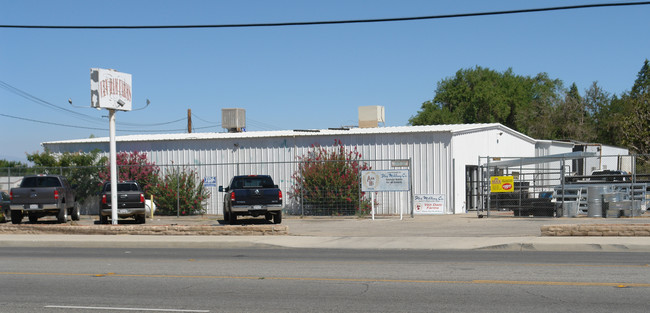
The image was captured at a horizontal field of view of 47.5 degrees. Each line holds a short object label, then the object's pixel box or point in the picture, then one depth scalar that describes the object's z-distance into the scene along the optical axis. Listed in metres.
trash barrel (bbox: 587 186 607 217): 26.44
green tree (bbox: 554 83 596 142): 74.88
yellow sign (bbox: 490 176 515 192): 27.41
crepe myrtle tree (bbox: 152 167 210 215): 34.09
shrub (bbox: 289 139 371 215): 31.44
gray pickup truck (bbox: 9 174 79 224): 27.05
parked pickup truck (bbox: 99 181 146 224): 27.83
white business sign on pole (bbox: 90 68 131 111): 26.08
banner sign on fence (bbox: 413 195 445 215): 31.03
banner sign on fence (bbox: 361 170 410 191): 28.47
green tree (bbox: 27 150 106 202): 36.56
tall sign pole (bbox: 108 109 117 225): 25.66
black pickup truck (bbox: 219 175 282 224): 26.38
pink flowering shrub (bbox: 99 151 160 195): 35.28
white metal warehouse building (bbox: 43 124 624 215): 31.84
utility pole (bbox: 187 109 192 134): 63.44
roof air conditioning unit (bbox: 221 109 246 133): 41.62
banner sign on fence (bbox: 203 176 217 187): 34.73
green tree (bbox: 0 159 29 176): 36.39
